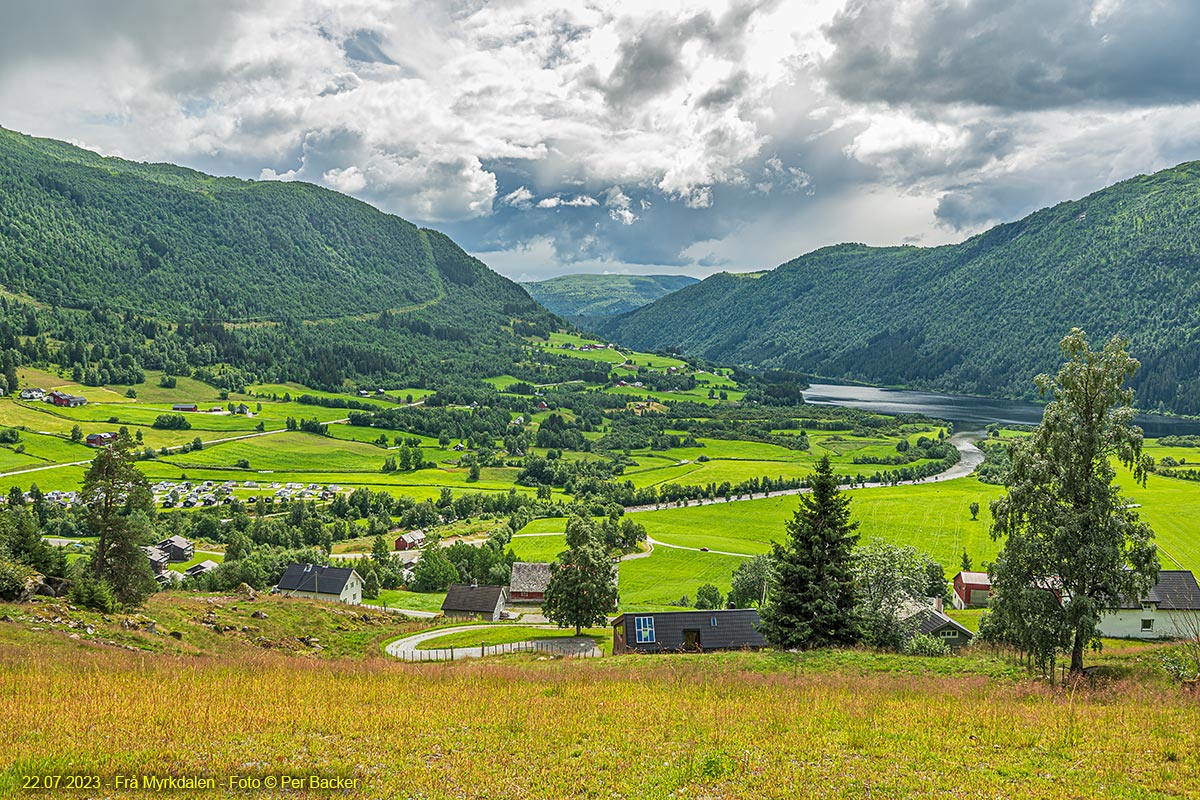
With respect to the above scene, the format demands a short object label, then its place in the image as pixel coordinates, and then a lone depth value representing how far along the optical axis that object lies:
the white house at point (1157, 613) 51.28
